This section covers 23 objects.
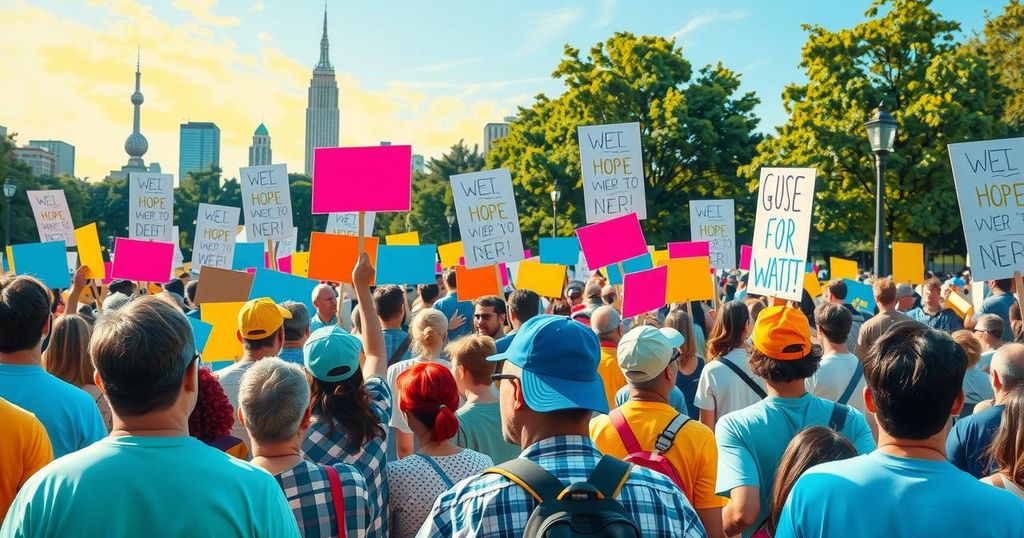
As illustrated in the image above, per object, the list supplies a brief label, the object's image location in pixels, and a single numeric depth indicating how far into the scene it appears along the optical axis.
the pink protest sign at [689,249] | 11.56
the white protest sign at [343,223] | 16.01
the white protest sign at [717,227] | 14.36
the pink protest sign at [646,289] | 8.65
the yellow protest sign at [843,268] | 13.48
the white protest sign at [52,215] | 14.58
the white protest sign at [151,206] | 13.40
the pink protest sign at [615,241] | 9.95
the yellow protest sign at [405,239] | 13.27
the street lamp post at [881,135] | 13.29
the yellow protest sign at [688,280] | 9.30
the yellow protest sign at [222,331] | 6.91
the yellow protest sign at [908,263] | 13.03
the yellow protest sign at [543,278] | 11.83
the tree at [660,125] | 43.31
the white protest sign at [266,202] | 12.92
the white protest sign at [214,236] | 14.13
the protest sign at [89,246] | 11.56
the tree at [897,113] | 33.22
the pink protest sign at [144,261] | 10.58
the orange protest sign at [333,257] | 7.89
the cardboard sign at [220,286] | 8.91
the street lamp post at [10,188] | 26.83
